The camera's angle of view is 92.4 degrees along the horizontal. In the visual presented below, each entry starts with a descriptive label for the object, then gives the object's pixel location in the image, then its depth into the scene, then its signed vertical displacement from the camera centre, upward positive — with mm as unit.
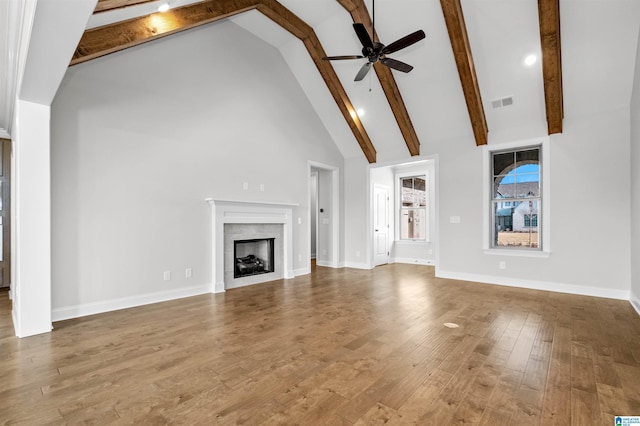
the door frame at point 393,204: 6324 +196
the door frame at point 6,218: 5203 -50
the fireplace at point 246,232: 4988 -349
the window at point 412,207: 8531 +140
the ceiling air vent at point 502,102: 5134 +1854
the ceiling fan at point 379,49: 3590 +2030
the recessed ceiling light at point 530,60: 4478 +2227
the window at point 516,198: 5480 +233
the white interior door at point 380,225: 7676 -328
